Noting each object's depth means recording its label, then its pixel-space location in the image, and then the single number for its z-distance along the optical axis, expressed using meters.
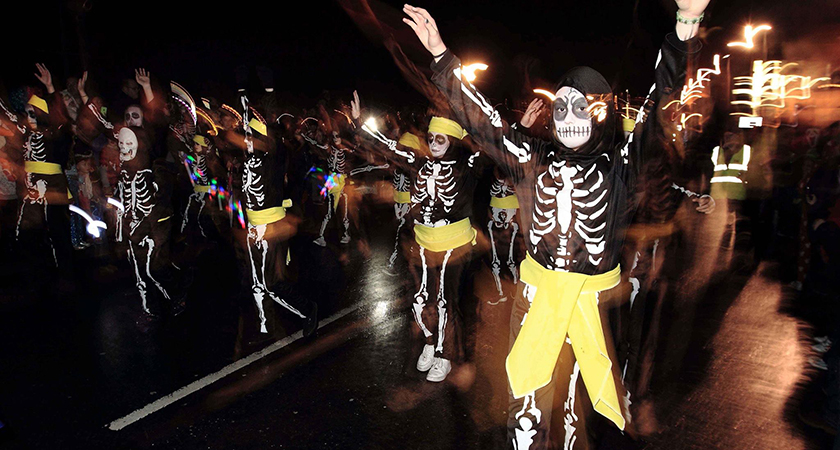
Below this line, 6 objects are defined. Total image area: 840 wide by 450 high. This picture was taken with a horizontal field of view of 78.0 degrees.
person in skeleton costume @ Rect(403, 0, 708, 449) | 2.58
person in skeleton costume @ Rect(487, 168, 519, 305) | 6.59
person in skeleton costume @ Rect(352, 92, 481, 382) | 4.12
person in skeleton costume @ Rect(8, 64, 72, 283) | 6.44
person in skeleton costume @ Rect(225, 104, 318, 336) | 4.67
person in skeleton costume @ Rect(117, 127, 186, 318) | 5.24
